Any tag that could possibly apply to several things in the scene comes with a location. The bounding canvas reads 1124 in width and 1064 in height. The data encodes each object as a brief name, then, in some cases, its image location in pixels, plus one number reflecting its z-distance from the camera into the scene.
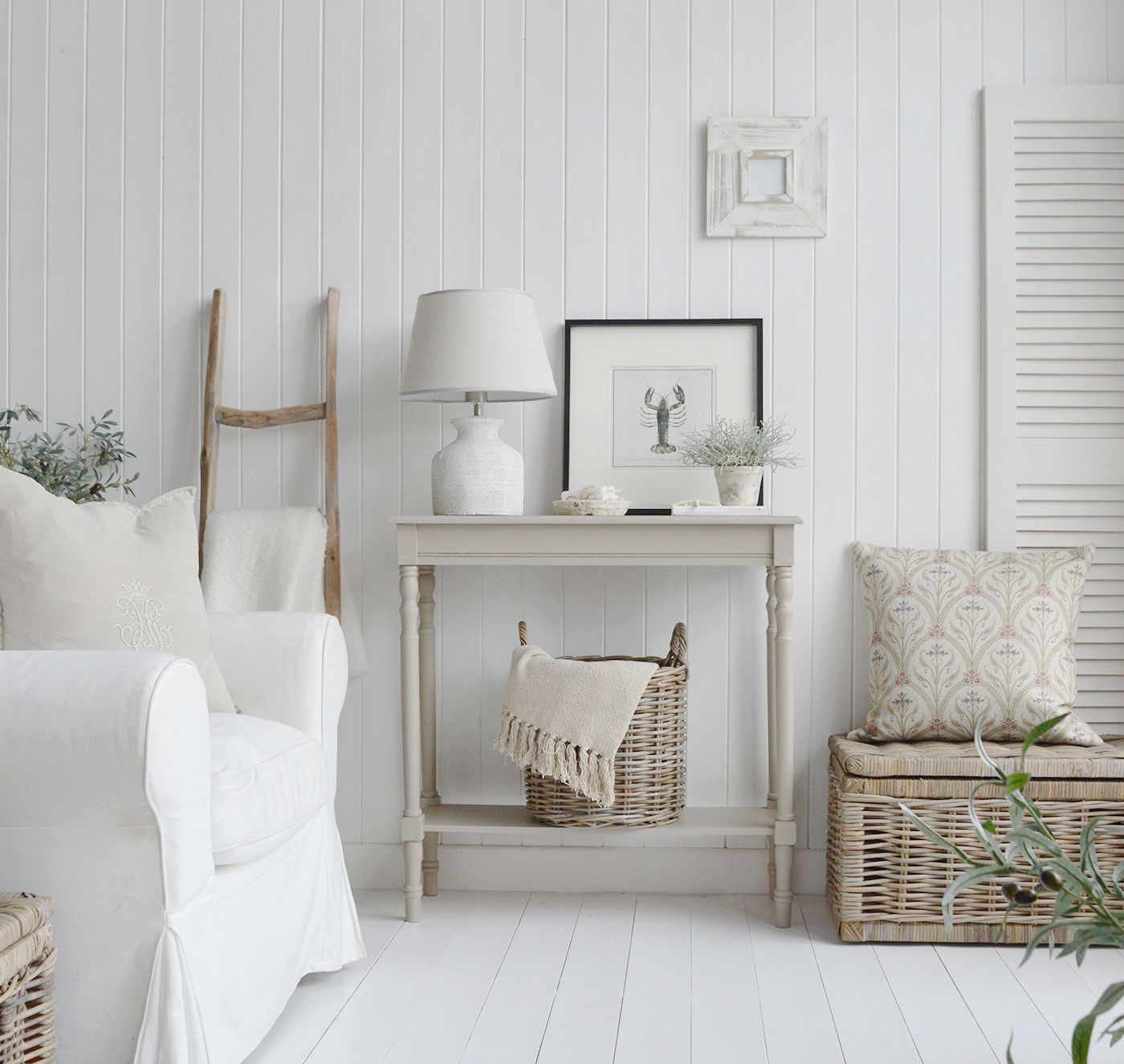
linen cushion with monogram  1.74
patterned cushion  2.29
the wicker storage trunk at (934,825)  2.09
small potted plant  2.35
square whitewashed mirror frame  2.52
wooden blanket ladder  2.52
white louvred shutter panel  2.50
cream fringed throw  2.18
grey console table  2.21
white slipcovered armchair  1.31
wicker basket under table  2.23
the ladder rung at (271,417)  2.54
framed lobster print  2.54
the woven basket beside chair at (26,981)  1.17
